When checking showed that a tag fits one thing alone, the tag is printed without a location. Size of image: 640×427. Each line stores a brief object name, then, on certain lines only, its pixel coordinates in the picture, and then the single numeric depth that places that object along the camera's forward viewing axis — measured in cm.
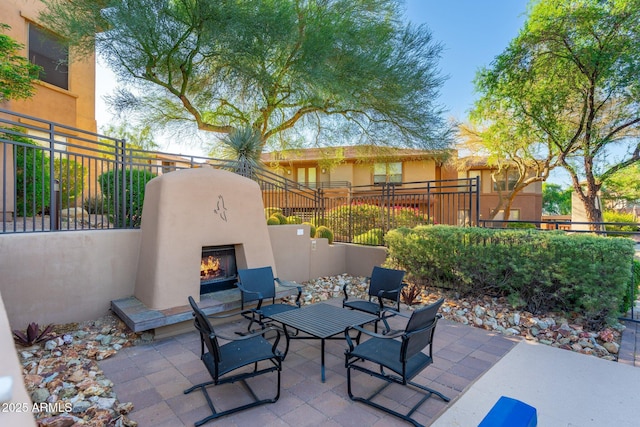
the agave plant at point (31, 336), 396
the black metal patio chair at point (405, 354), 282
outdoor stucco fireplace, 477
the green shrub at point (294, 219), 825
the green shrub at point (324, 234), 897
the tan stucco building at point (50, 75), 884
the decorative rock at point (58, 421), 257
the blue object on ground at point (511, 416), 137
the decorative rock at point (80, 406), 283
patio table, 356
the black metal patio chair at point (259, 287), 479
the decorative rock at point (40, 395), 295
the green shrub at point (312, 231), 880
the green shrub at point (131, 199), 551
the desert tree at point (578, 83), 893
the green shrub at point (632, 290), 511
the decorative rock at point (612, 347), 416
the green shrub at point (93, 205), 660
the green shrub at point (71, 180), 720
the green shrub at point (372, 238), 855
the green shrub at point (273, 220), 766
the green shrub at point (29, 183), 686
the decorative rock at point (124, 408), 285
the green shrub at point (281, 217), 796
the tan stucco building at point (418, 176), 2012
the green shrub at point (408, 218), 835
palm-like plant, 780
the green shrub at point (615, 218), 1659
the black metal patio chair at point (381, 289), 486
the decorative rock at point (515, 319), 507
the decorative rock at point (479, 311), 544
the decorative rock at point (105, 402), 290
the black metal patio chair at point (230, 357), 281
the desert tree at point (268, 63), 723
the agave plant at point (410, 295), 611
